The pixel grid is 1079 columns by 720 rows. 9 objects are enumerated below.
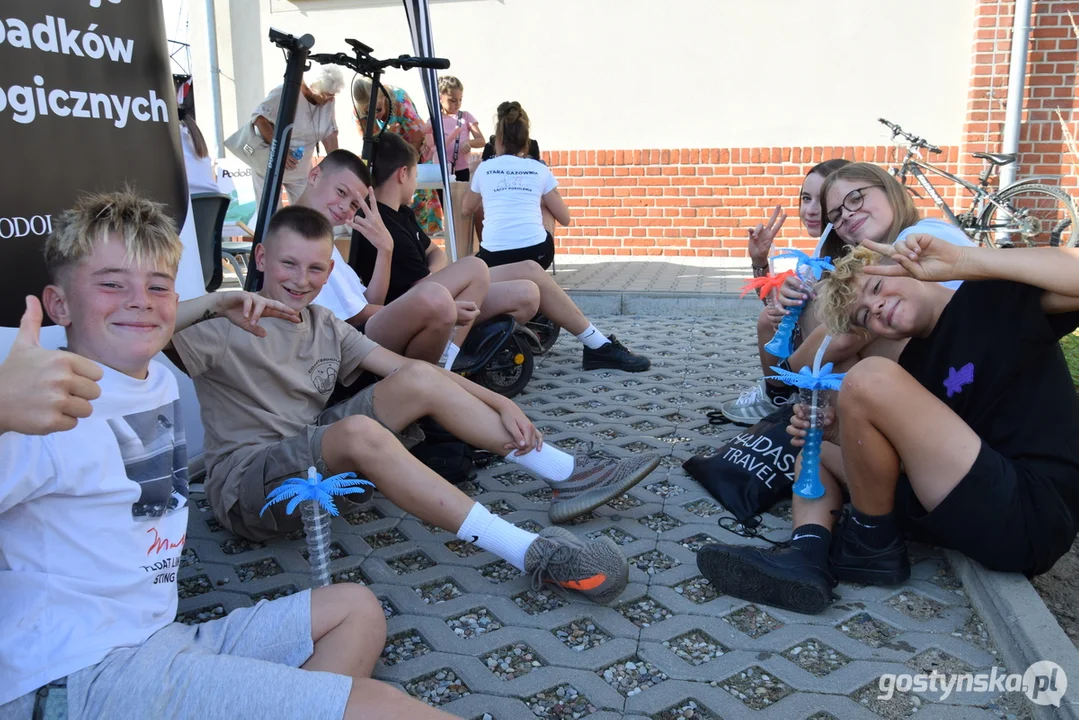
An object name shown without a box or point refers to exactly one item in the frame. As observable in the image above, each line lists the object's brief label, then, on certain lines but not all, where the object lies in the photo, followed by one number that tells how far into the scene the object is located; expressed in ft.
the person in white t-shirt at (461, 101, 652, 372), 17.19
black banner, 7.91
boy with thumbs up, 5.19
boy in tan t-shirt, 8.35
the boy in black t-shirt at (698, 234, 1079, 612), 7.59
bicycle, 27.68
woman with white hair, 19.10
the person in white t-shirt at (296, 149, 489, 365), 11.79
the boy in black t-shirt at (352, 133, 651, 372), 13.96
